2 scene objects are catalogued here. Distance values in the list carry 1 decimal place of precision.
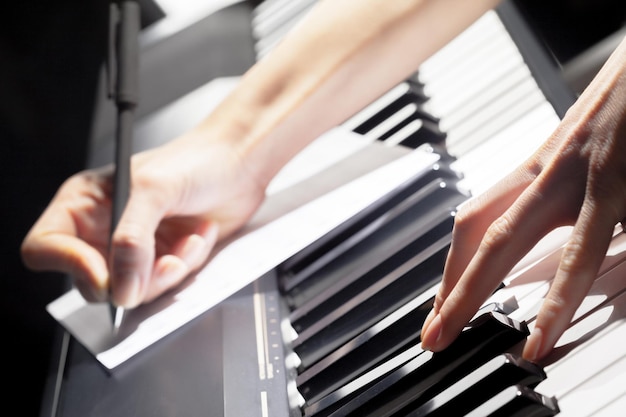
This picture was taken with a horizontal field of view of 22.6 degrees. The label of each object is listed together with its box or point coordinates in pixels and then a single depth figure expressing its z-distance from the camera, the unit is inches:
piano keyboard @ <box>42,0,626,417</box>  22.7
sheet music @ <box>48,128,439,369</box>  26.6
